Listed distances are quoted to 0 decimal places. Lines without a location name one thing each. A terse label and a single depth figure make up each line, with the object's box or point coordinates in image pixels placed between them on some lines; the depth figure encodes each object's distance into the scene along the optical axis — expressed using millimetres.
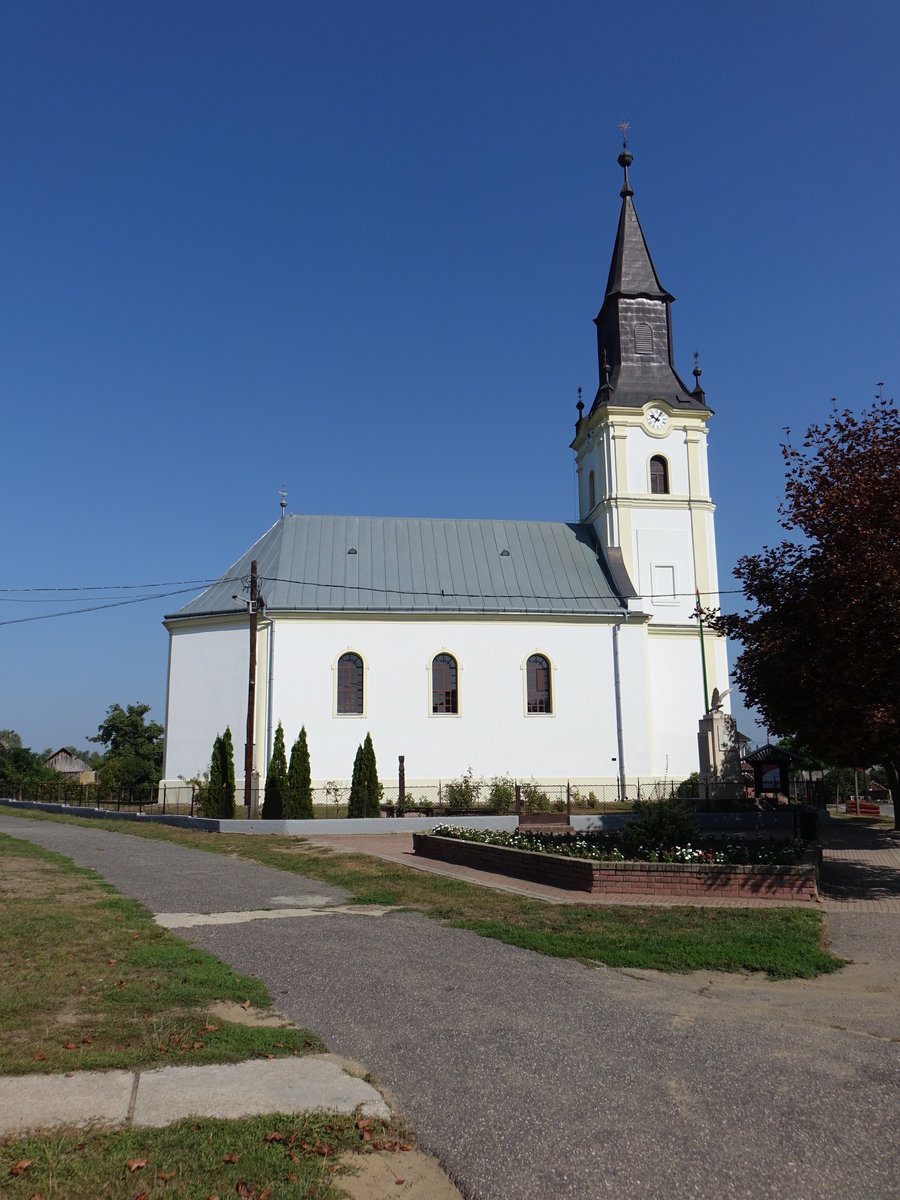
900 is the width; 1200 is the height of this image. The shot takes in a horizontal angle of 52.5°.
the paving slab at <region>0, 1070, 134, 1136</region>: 4699
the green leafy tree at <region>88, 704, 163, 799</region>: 63344
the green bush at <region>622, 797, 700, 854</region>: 14422
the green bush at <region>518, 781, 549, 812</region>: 29172
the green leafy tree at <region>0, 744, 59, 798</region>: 48844
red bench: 36650
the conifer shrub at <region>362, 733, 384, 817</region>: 27781
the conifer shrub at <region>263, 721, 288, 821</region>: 26281
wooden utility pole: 26125
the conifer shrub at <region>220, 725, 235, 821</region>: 26984
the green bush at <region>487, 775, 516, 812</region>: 30202
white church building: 33750
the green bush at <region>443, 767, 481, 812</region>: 30430
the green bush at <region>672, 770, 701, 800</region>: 31734
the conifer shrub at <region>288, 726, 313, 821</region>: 26312
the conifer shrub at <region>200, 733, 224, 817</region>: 27891
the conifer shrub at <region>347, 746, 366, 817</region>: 27734
